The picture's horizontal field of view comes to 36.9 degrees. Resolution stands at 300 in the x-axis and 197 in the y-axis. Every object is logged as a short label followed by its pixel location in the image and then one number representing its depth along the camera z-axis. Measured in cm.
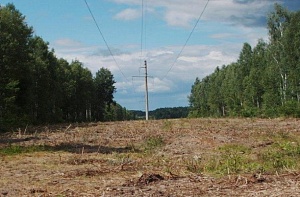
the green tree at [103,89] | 10019
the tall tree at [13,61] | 4103
